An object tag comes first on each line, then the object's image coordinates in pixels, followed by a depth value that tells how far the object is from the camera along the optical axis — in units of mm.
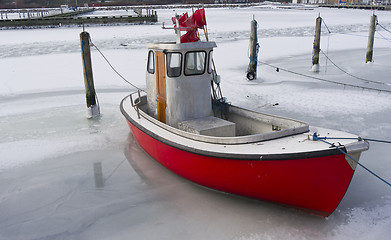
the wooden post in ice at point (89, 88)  9648
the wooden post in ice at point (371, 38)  16208
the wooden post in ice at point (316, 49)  14531
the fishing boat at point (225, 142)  4621
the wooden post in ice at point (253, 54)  13484
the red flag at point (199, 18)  6565
